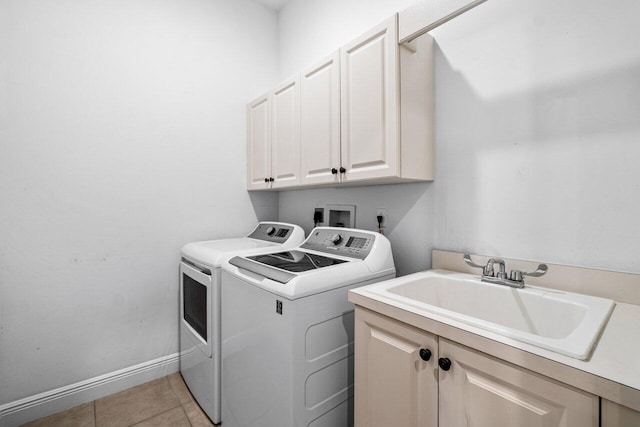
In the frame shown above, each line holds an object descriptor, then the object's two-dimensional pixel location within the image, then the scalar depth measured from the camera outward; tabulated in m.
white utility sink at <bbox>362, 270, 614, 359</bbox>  0.72
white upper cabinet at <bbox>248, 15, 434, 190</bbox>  1.35
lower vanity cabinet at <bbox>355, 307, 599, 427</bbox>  0.64
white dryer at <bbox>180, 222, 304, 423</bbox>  1.58
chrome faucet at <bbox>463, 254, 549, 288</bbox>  1.09
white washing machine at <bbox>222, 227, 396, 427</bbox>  1.15
